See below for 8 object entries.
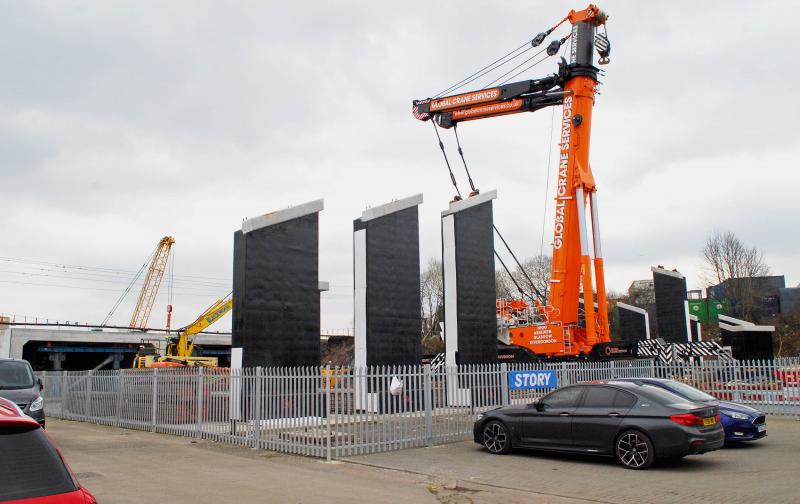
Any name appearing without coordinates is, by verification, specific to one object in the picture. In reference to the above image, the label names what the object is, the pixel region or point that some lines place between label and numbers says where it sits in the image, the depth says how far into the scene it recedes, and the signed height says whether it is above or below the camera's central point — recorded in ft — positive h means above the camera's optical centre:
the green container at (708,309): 192.95 +10.51
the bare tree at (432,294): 228.02 +20.37
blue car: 41.78 -4.81
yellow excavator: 105.81 +1.80
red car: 12.07 -2.05
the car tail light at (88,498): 12.67 -2.67
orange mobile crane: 78.89 +16.49
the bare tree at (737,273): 192.54 +21.11
